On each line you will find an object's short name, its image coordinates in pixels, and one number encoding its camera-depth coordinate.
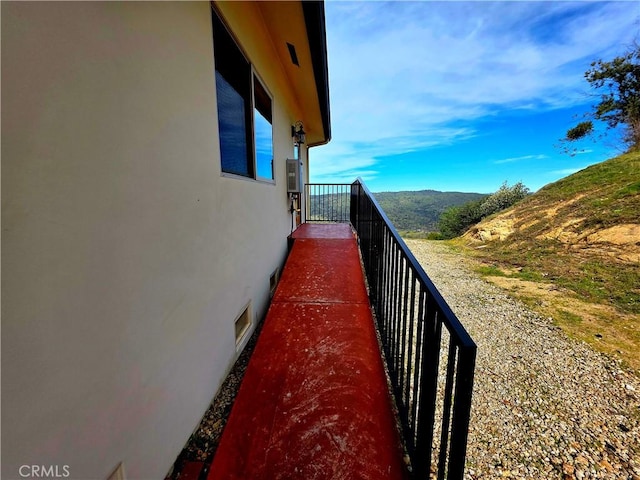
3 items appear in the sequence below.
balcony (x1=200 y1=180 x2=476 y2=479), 1.13
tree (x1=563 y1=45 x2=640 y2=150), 14.19
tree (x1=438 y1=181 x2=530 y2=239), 15.97
